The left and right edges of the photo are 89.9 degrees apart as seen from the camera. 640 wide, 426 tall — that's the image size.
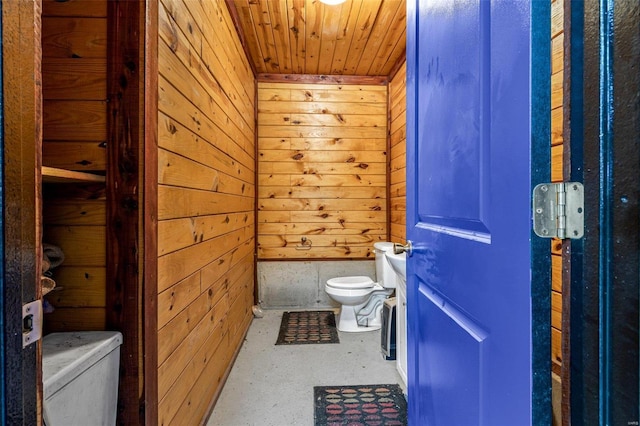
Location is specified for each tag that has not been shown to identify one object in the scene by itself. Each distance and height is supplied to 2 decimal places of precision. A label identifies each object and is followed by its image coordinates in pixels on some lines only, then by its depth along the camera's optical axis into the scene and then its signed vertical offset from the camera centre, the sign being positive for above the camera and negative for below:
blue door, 0.56 +0.00
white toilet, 2.79 -0.76
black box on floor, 2.13 -0.79
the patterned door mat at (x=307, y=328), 2.66 -1.07
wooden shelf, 0.78 +0.09
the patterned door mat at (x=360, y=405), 1.67 -1.09
